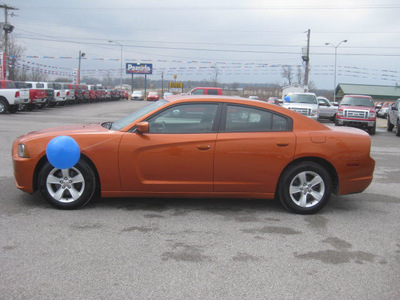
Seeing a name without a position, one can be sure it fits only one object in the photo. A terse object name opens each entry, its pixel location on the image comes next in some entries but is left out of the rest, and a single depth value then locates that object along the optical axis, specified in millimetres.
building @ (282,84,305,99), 51734
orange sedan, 5035
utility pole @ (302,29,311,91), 44594
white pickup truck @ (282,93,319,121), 18812
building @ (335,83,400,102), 71750
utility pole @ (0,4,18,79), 38906
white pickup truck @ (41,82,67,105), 29897
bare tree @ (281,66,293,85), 84412
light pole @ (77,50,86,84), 61991
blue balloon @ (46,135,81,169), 4625
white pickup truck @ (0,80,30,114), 21109
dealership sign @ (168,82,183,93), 65238
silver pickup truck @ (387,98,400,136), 17384
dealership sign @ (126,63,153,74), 81250
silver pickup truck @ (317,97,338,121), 24422
